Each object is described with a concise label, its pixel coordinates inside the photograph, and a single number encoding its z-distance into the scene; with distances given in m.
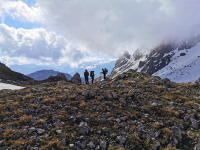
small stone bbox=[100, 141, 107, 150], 6.93
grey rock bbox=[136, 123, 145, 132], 8.25
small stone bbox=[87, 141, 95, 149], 7.06
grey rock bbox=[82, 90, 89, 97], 13.89
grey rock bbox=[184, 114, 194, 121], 9.30
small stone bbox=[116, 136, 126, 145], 7.27
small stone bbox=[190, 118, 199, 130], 8.57
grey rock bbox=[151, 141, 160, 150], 6.88
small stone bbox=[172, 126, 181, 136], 7.86
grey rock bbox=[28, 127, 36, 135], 7.90
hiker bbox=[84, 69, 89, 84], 32.35
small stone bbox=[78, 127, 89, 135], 8.09
